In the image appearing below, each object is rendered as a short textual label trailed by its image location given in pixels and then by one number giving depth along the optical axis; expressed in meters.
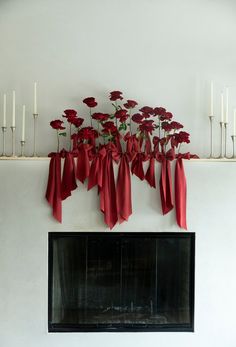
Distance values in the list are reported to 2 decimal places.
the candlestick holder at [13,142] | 2.43
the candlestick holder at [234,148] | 2.45
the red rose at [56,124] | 2.27
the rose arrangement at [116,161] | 2.28
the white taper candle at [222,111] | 2.43
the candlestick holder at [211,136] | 2.45
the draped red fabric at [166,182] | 2.31
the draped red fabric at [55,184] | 2.30
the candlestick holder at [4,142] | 2.44
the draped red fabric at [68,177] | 2.28
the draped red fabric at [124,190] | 2.30
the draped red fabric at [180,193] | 2.32
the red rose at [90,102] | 2.30
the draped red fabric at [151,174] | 2.31
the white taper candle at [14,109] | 2.35
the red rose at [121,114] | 2.28
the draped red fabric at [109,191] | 2.29
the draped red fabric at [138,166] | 2.31
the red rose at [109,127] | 2.27
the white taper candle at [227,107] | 2.44
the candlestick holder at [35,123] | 2.38
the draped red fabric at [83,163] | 2.26
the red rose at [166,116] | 2.33
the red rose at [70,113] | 2.27
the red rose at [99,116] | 2.27
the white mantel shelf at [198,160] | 2.30
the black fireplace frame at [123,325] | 2.35
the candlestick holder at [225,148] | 2.46
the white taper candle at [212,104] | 2.43
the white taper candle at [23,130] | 2.34
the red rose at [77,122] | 2.28
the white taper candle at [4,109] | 2.39
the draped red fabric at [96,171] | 2.28
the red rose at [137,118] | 2.31
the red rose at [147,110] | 2.31
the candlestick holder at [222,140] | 2.48
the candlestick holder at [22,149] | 2.39
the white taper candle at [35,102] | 2.36
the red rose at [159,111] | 2.31
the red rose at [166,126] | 2.29
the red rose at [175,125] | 2.28
